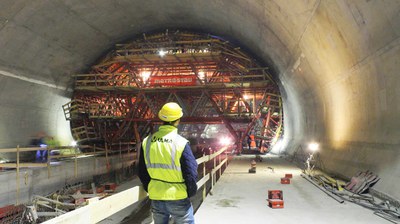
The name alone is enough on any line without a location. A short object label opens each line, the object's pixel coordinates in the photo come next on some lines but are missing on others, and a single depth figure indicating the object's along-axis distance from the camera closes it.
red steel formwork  16.81
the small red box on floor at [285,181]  7.99
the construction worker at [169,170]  3.01
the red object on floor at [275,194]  5.97
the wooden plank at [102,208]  2.11
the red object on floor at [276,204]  5.56
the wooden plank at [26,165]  9.48
